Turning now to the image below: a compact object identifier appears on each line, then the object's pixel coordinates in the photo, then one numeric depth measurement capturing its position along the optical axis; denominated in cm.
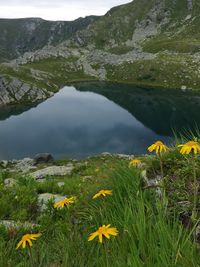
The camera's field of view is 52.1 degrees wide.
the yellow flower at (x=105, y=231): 198
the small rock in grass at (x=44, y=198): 441
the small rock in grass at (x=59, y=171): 1460
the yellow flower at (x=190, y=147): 227
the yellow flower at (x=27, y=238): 219
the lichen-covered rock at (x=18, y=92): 7994
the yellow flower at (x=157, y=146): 269
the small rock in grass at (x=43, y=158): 2793
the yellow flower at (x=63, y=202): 279
